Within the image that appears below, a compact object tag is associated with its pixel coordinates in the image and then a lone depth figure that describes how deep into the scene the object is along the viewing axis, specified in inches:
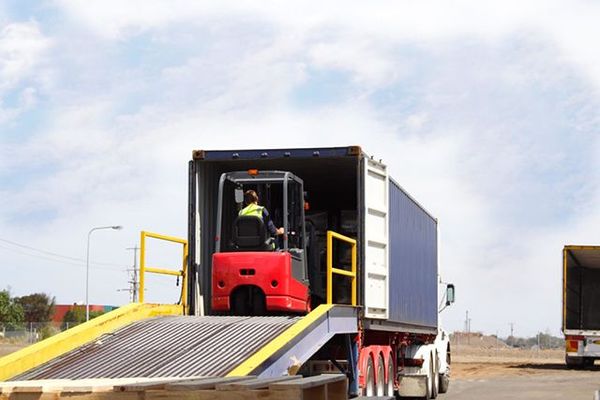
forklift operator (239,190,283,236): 571.2
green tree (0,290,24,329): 3454.7
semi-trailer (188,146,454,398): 565.9
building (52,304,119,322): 4507.9
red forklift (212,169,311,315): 556.7
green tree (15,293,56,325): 4074.8
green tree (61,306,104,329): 3804.1
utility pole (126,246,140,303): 3077.8
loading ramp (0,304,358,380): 420.8
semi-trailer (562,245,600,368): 1234.0
